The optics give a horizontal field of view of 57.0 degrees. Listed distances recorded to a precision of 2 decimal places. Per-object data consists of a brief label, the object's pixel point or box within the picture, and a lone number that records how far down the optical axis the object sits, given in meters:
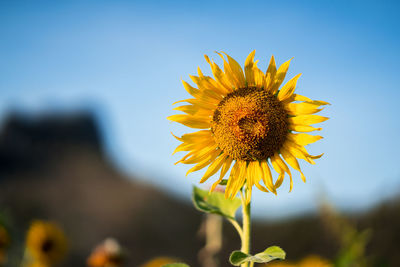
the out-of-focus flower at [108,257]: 3.46
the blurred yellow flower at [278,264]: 3.42
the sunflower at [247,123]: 1.53
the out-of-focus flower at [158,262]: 3.33
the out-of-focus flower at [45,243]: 4.15
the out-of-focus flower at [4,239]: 3.58
